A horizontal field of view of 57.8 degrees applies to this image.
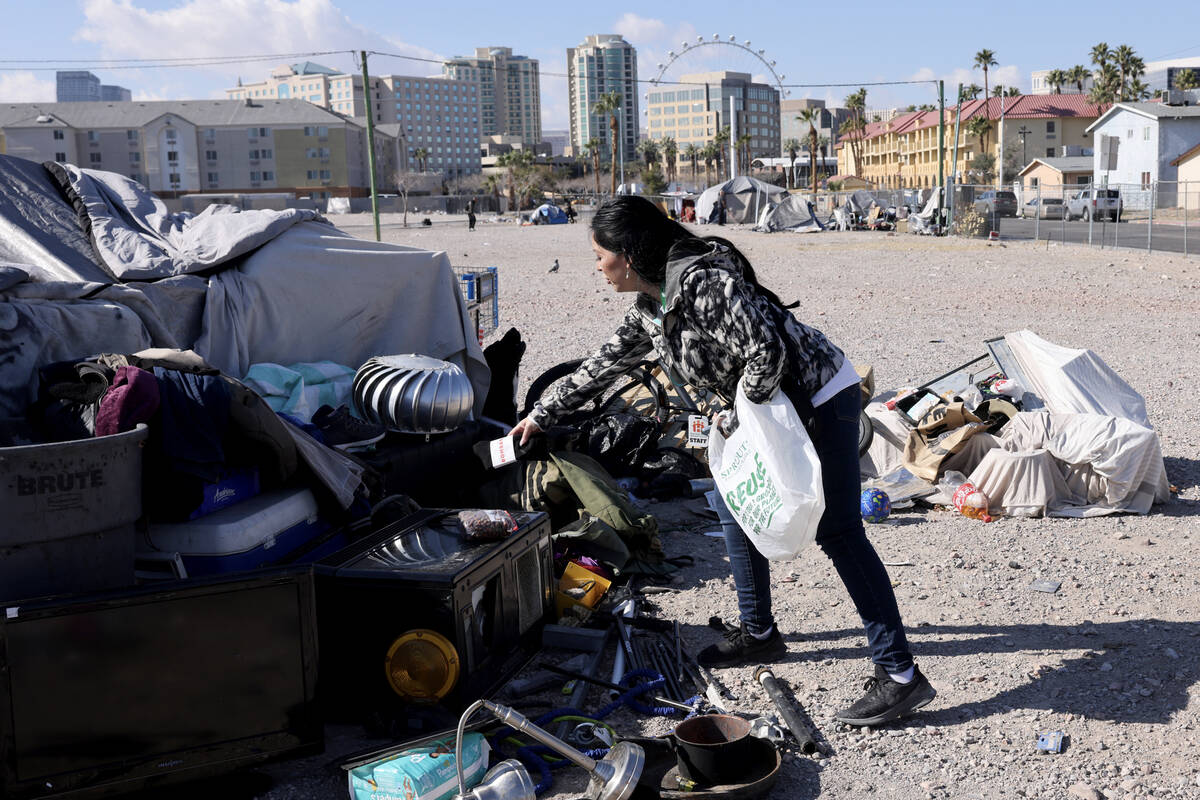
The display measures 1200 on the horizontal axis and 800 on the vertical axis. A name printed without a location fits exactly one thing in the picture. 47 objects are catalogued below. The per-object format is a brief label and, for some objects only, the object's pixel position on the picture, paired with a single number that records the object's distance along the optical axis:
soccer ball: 5.94
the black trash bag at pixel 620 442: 6.50
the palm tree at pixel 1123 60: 77.75
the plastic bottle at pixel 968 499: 5.87
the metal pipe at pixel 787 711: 3.47
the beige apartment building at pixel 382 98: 187.62
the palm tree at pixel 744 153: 117.91
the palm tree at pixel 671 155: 114.38
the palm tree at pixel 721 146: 107.81
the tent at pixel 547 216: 56.56
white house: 51.12
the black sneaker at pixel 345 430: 5.33
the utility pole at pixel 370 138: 27.99
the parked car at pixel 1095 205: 39.82
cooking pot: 3.20
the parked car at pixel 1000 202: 38.66
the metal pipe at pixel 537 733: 3.01
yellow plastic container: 4.64
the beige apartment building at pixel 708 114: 167.62
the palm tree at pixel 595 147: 96.27
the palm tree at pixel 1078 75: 93.62
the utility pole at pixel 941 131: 38.50
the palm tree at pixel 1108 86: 78.62
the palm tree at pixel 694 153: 127.50
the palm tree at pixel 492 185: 93.38
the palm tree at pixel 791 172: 93.04
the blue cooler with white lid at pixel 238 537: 3.90
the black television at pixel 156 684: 2.96
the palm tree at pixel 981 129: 79.69
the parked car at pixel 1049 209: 45.59
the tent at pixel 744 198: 47.59
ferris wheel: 75.29
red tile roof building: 79.56
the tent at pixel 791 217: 42.78
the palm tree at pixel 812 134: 71.44
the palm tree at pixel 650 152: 122.19
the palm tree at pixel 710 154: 118.43
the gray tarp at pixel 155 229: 6.06
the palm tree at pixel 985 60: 88.38
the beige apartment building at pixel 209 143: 100.31
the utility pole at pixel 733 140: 71.31
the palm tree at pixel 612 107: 77.44
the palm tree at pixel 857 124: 95.56
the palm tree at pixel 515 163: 92.69
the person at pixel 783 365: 3.40
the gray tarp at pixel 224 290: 5.16
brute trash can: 3.15
